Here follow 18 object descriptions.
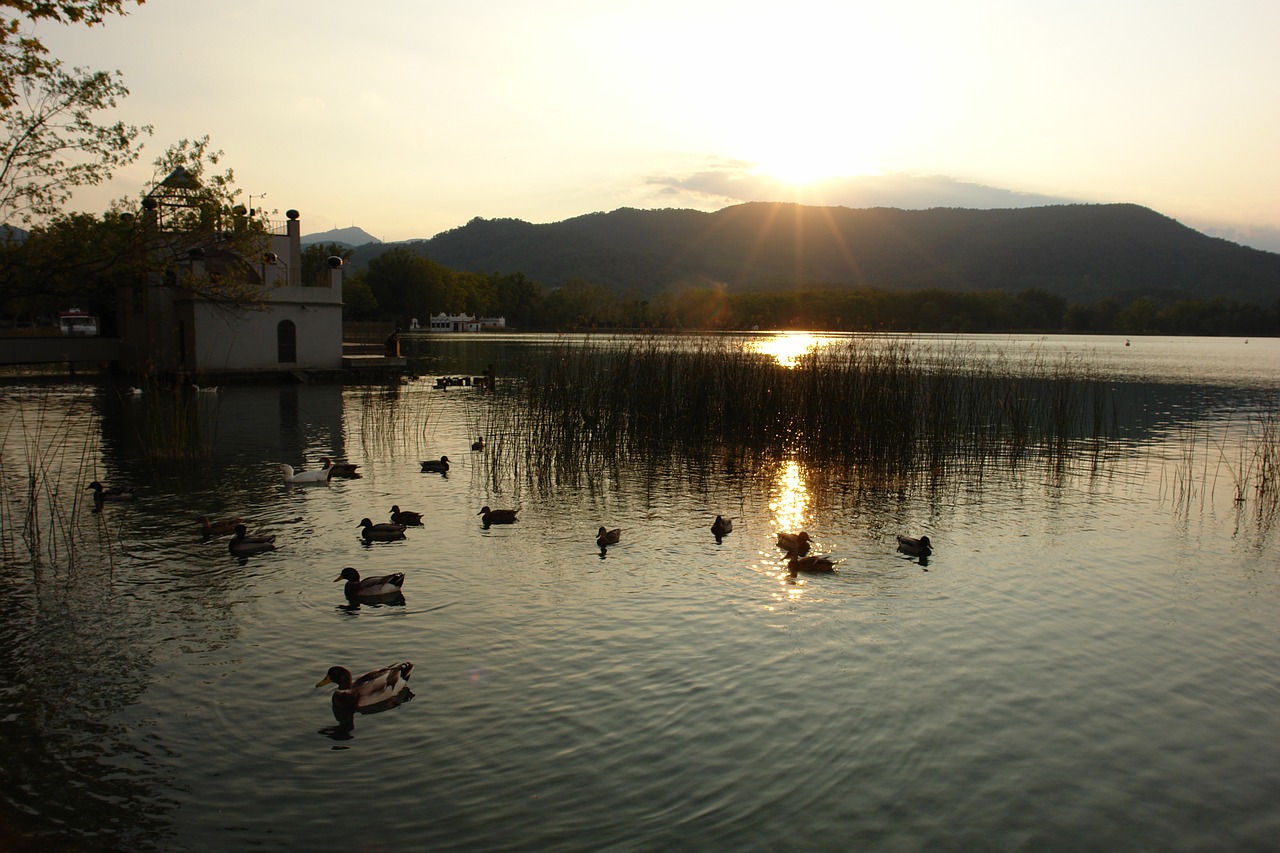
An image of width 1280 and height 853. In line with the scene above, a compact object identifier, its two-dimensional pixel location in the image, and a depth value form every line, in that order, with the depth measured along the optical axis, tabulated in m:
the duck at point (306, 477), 14.29
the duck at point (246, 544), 9.74
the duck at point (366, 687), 5.89
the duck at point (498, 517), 11.71
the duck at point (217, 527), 10.54
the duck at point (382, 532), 10.55
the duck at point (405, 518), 11.42
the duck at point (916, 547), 10.15
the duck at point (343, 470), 15.00
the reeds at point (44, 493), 9.96
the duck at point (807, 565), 9.50
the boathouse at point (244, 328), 34.12
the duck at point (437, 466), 15.59
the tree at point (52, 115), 10.95
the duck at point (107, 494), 12.12
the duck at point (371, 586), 8.19
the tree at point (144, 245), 12.11
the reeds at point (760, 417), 17.03
